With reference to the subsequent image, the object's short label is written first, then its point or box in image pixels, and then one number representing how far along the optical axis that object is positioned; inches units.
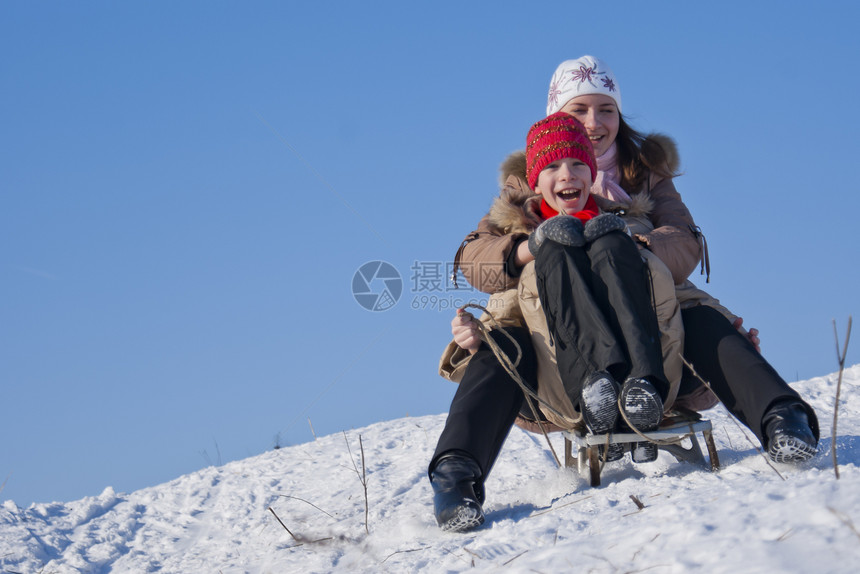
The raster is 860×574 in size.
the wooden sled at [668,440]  187.8
